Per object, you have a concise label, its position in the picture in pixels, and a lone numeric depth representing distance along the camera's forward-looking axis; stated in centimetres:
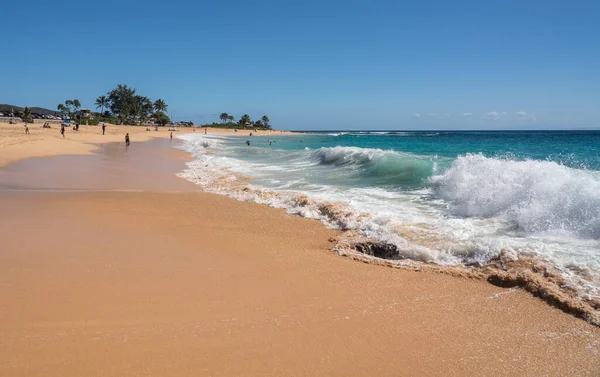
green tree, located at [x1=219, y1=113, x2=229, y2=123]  14112
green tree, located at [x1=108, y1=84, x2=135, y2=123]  11012
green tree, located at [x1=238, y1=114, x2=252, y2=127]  14212
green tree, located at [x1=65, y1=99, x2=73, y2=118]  9164
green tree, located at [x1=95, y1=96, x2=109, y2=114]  10969
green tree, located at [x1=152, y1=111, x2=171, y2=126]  10600
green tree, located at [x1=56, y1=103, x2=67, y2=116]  9150
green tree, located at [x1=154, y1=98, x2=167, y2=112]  12106
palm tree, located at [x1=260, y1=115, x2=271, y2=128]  15105
